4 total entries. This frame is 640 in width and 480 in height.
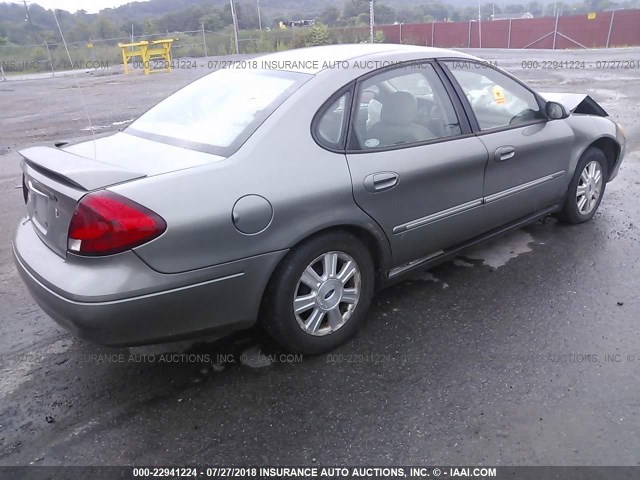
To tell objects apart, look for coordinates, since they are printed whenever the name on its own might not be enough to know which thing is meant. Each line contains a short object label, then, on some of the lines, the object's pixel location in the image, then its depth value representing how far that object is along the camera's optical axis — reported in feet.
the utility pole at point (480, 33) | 120.48
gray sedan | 7.73
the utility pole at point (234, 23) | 94.42
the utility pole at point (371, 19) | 74.39
